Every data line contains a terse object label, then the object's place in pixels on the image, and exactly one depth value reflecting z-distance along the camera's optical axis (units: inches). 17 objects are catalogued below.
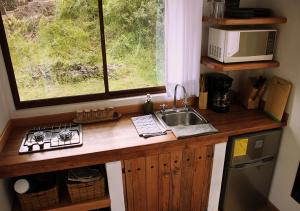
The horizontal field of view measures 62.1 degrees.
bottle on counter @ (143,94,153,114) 86.0
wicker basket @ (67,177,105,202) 69.7
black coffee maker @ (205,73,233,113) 84.5
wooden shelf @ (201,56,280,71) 77.6
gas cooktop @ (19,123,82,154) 67.7
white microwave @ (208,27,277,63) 75.7
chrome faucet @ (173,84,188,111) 82.2
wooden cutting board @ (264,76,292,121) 78.2
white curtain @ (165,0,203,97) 75.2
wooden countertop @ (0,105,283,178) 63.1
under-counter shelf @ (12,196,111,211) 70.1
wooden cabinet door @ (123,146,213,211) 72.4
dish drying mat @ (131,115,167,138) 73.5
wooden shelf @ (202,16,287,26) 73.1
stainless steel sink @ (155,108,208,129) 85.8
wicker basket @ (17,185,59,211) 67.8
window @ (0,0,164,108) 73.9
